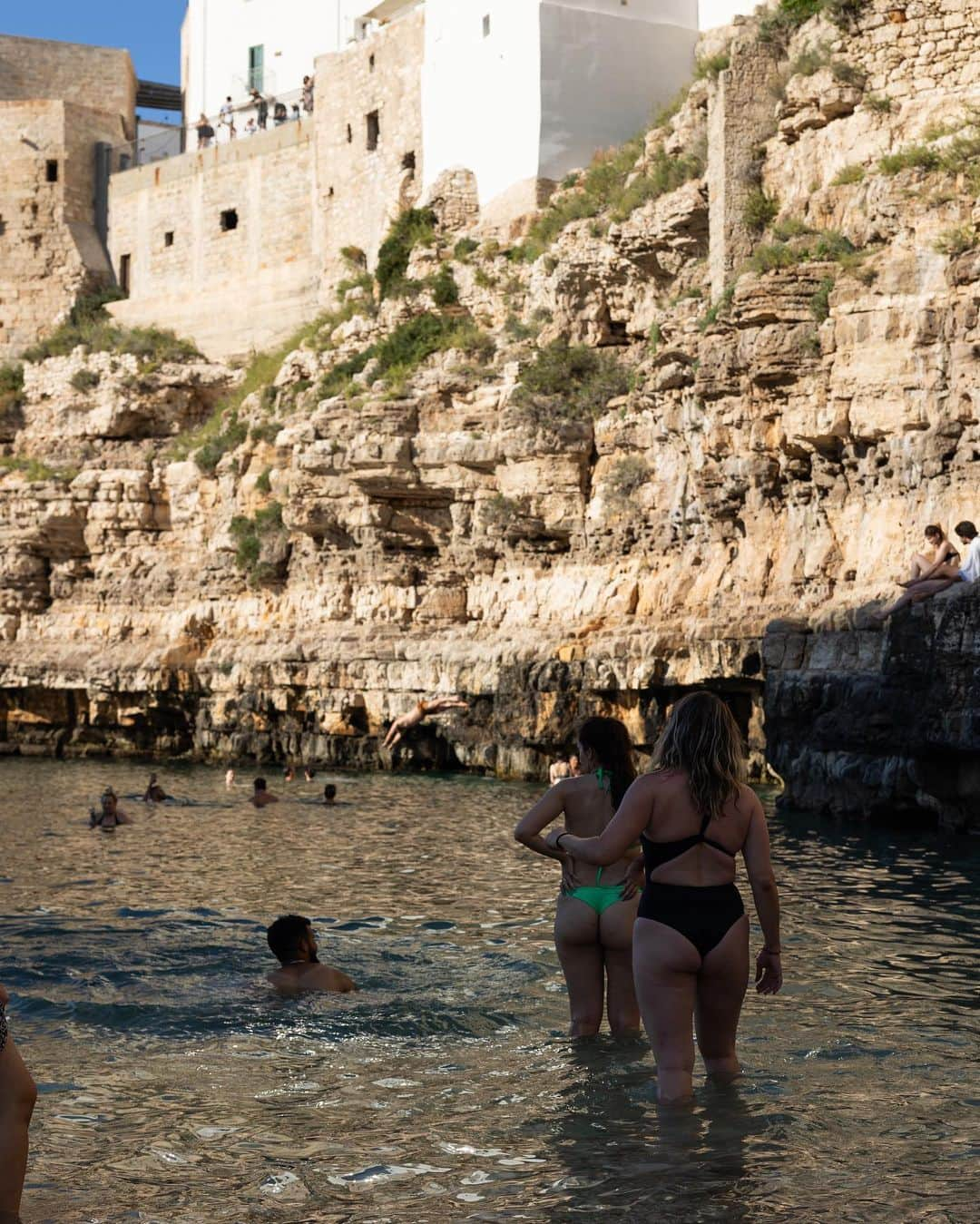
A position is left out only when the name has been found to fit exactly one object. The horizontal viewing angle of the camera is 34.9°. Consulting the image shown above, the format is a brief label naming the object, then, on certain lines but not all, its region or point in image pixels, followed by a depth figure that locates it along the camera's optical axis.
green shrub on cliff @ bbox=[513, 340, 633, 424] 29.25
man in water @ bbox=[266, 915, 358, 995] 9.16
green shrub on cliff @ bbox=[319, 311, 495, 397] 33.22
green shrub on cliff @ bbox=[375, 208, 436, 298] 36.44
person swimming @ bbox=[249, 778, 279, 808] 23.06
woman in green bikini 6.96
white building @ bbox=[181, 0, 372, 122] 46.19
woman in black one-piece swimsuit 5.77
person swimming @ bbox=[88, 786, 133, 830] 19.75
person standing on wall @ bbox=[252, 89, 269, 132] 46.72
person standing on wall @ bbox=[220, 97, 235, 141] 48.22
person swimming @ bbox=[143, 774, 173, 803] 23.62
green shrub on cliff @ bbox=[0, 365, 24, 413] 45.91
